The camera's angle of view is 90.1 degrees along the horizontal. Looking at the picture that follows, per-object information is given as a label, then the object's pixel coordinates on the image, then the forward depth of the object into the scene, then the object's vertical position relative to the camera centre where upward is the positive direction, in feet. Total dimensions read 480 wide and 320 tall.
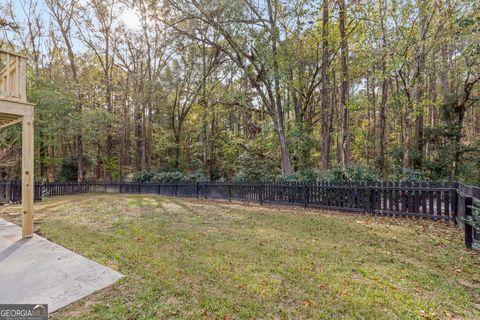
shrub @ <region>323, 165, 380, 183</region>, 26.27 -1.37
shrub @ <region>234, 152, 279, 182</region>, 44.63 -1.09
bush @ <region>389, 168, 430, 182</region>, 28.14 -1.65
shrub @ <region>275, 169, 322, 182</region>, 31.45 -1.77
